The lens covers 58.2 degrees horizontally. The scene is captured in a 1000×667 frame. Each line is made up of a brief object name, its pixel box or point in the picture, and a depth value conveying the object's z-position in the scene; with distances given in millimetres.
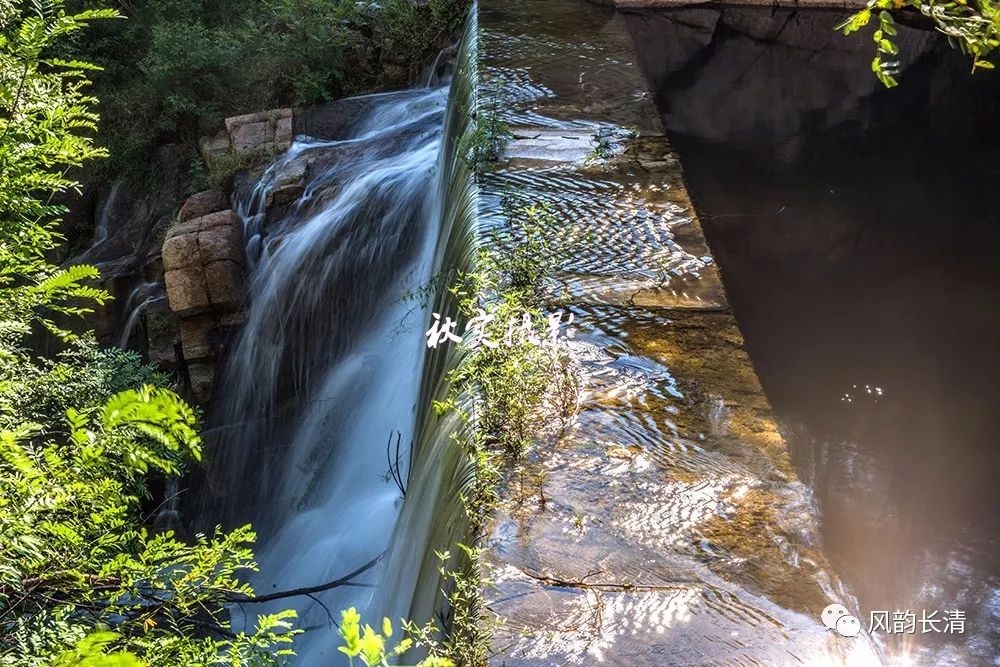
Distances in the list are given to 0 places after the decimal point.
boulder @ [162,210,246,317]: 8344
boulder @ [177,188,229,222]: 9727
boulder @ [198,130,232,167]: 10742
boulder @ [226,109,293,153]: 10102
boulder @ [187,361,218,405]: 8578
